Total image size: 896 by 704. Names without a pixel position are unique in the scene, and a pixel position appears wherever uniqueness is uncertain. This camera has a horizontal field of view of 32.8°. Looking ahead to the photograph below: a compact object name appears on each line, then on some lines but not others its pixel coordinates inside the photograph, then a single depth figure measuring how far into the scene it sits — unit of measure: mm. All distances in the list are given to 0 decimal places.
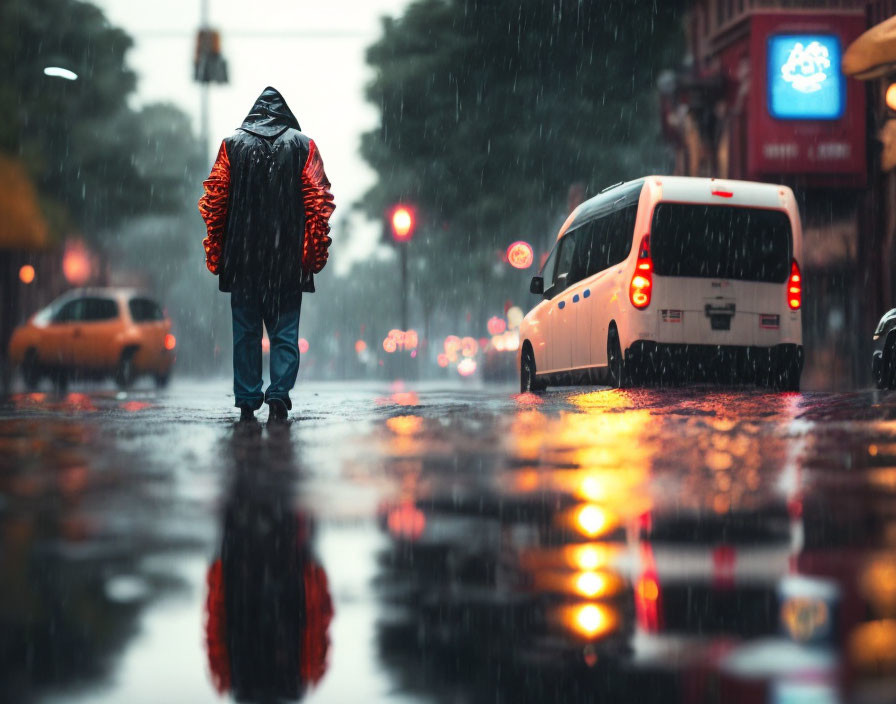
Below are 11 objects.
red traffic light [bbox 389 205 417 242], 30719
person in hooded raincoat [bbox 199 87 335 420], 9547
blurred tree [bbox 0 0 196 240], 39094
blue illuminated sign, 24516
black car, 14234
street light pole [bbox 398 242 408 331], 30344
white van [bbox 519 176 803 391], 13961
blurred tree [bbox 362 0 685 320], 31625
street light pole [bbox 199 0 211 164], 50250
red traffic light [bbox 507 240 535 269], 39625
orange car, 27312
